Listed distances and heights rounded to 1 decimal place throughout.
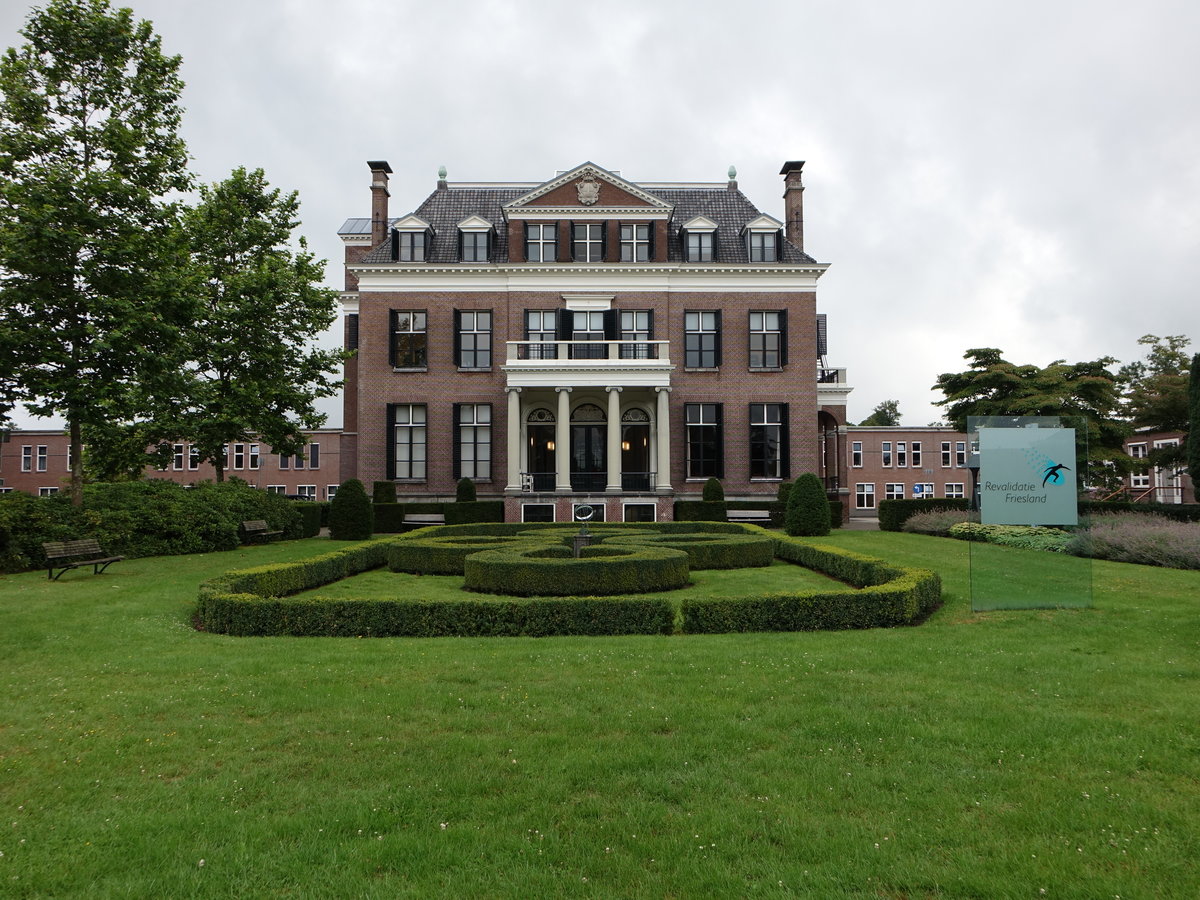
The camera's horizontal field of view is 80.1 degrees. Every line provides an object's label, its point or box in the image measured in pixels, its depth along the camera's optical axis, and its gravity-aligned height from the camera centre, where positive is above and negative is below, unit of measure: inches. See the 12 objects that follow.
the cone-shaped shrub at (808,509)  884.0 -45.1
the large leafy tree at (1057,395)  1291.8 +145.4
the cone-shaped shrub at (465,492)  1112.2 -26.3
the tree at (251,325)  981.8 +216.6
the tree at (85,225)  685.9 +250.1
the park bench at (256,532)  876.2 -69.8
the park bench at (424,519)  1070.4 -65.5
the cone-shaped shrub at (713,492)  1106.1 -28.3
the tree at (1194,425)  1095.0 +73.1
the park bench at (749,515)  1088.8 -63.3
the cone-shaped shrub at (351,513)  951.6 -49.9
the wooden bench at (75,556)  571.5 -65.9
